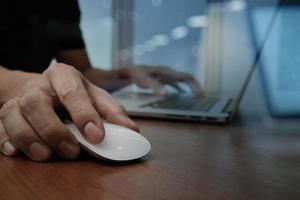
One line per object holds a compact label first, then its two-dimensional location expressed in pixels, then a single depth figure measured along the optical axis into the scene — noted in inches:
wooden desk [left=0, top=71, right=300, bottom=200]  12.8
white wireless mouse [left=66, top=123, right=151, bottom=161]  15.8
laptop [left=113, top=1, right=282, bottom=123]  47.6
